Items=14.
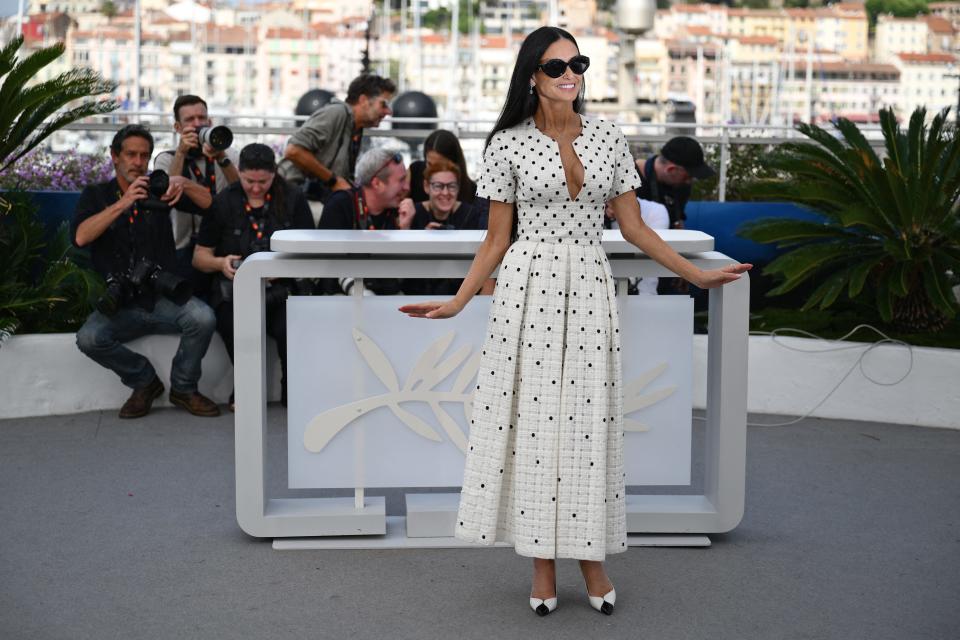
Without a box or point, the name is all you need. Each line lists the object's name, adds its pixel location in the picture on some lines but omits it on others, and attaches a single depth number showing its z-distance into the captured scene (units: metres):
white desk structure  5.62
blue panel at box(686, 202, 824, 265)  10.82
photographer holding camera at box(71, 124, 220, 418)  8.33
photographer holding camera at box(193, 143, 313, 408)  8.45
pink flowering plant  11.93
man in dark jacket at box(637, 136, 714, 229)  9.67
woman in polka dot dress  4.89
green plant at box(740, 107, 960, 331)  8.85
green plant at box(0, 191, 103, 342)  8.75
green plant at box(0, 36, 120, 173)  8.96
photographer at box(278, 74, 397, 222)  9.54
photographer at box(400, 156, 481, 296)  8.61
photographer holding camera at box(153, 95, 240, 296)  9.09
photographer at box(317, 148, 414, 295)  8.55
